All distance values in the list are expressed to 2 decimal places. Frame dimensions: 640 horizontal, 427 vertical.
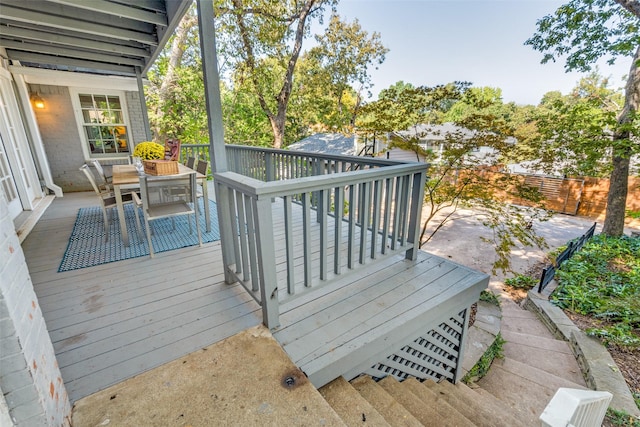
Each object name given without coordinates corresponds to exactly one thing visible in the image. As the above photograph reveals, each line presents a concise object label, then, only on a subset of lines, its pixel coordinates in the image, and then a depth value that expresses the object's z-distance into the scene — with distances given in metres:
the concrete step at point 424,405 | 1.88
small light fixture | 5.26
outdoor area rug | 2.84
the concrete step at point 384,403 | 1.61
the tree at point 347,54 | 12.76
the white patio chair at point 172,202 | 2.85
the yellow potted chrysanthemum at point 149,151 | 3.46
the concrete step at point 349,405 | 1.39
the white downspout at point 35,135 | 4.90
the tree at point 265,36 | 8.19
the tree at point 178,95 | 10.18
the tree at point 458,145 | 4.29
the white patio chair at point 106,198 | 3.27
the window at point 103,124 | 5.81
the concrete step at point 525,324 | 4.39
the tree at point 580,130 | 6.20
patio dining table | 3.08
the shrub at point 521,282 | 6.02
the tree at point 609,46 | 6.11
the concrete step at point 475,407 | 2.28
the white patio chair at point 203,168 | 3.73
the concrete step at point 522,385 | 2.96
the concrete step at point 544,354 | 3.48
